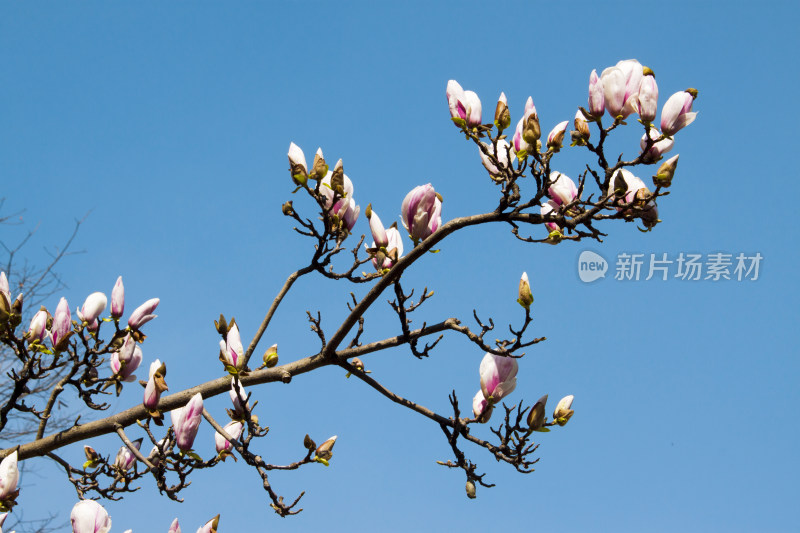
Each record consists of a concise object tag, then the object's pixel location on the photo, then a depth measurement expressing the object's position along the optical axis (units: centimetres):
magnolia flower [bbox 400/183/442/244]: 591
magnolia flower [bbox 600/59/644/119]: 547
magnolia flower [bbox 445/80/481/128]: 596
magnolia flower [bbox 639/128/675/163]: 563
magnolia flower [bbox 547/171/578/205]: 586
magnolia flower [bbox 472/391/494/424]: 616
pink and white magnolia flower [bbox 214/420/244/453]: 661
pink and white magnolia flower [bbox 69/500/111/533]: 614
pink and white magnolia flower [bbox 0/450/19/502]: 636
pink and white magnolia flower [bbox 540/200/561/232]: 587
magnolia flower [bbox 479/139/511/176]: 604
